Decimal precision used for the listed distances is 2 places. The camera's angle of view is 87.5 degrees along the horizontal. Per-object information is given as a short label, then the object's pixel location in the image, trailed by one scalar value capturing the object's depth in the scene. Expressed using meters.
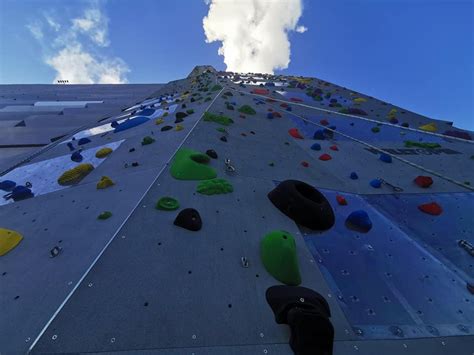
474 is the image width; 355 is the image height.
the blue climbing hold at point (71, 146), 7.25
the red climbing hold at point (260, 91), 13.76
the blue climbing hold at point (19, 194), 4.70
